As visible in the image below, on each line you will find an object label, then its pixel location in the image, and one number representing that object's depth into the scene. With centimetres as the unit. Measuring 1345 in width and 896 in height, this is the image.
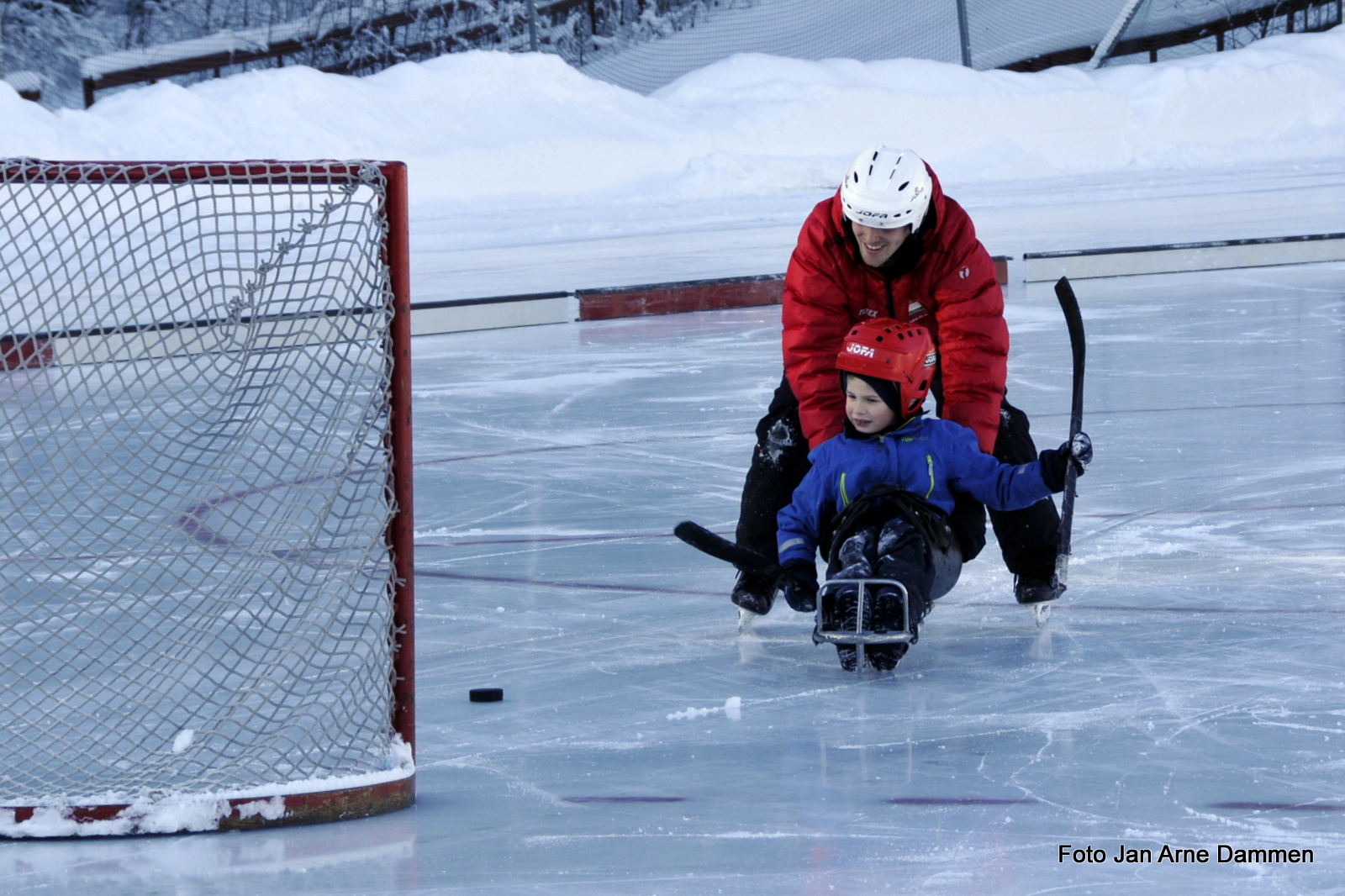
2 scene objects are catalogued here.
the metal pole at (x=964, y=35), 3609
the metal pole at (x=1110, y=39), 4016
